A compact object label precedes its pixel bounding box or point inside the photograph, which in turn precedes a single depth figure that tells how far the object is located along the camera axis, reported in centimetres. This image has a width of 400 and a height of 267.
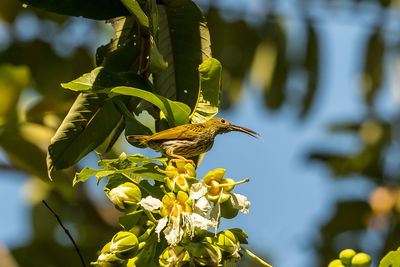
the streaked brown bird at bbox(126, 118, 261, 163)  720
